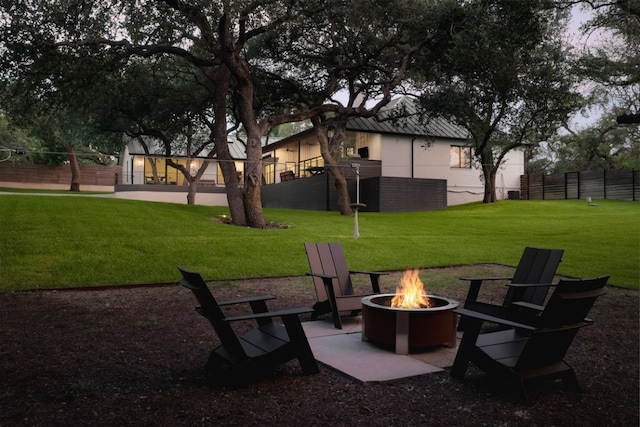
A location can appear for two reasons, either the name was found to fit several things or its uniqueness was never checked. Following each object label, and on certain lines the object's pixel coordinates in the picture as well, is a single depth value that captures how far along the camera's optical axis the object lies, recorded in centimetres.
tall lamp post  1471
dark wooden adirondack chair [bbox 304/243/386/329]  591
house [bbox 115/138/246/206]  3272
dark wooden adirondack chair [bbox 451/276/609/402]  357
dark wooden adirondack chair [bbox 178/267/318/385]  377
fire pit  475
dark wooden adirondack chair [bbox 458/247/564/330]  546
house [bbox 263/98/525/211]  2809
